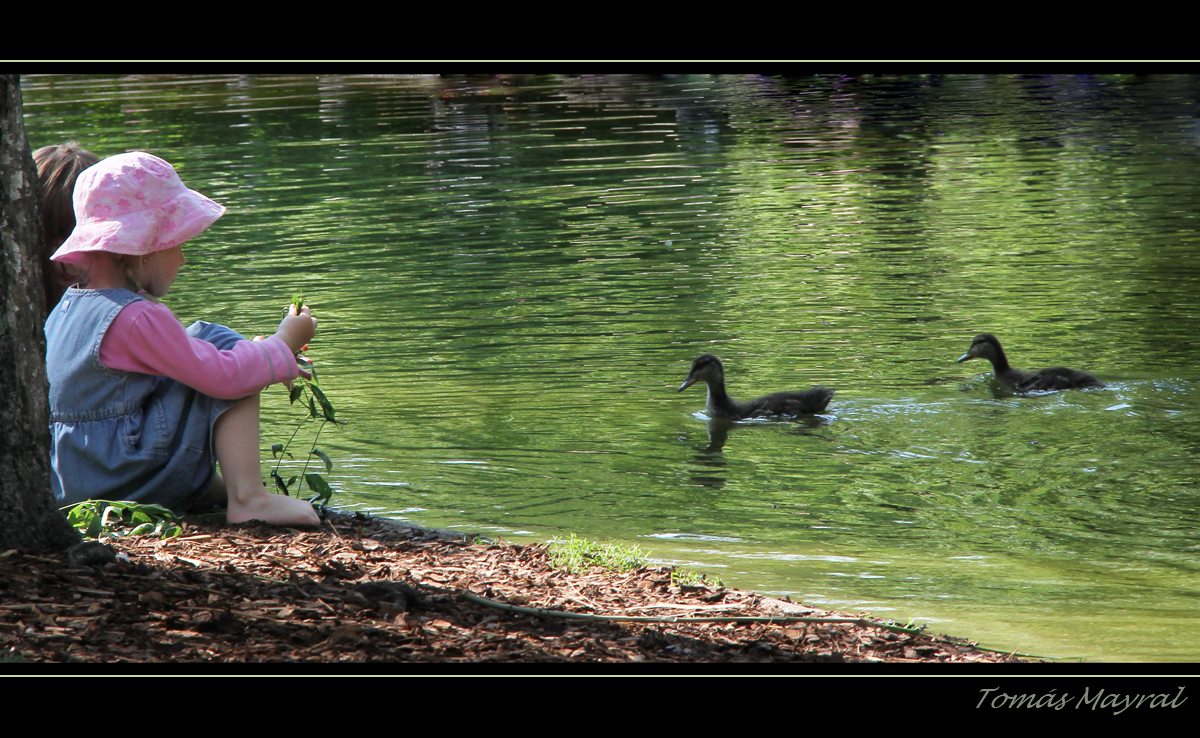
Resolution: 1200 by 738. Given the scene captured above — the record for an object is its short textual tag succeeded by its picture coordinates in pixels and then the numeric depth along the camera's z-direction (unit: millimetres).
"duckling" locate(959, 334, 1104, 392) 20781
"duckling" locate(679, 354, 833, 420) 19937
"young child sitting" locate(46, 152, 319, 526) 11031
